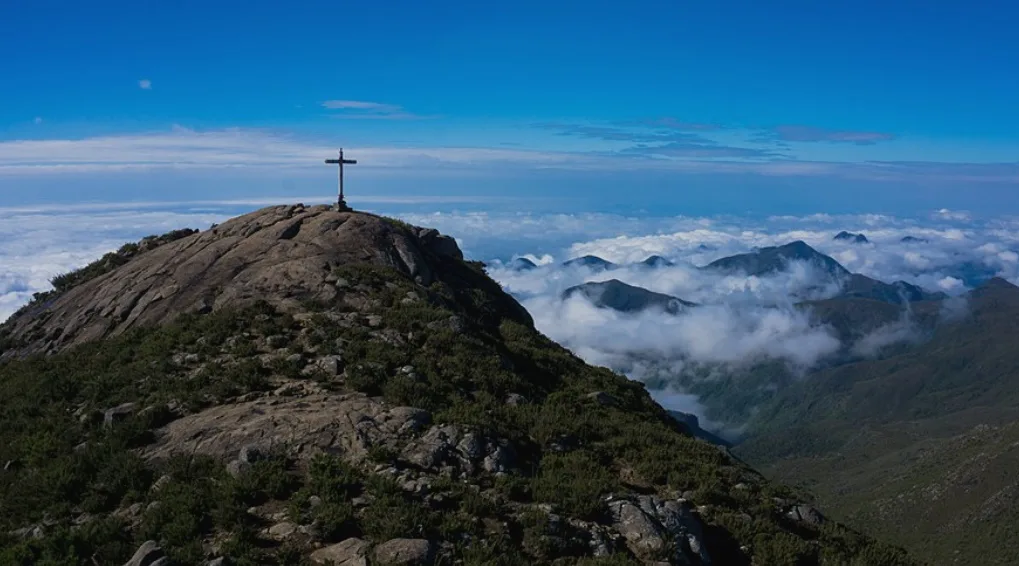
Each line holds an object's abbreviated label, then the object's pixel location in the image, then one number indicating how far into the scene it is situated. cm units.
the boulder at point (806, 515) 1744
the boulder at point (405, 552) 1280
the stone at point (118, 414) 1920
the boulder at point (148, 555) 1298
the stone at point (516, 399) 2131
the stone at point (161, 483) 1564
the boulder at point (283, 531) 1383
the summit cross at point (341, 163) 3588
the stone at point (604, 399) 2433
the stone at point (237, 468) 1584
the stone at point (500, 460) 1678
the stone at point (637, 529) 1418
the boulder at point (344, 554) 1295
